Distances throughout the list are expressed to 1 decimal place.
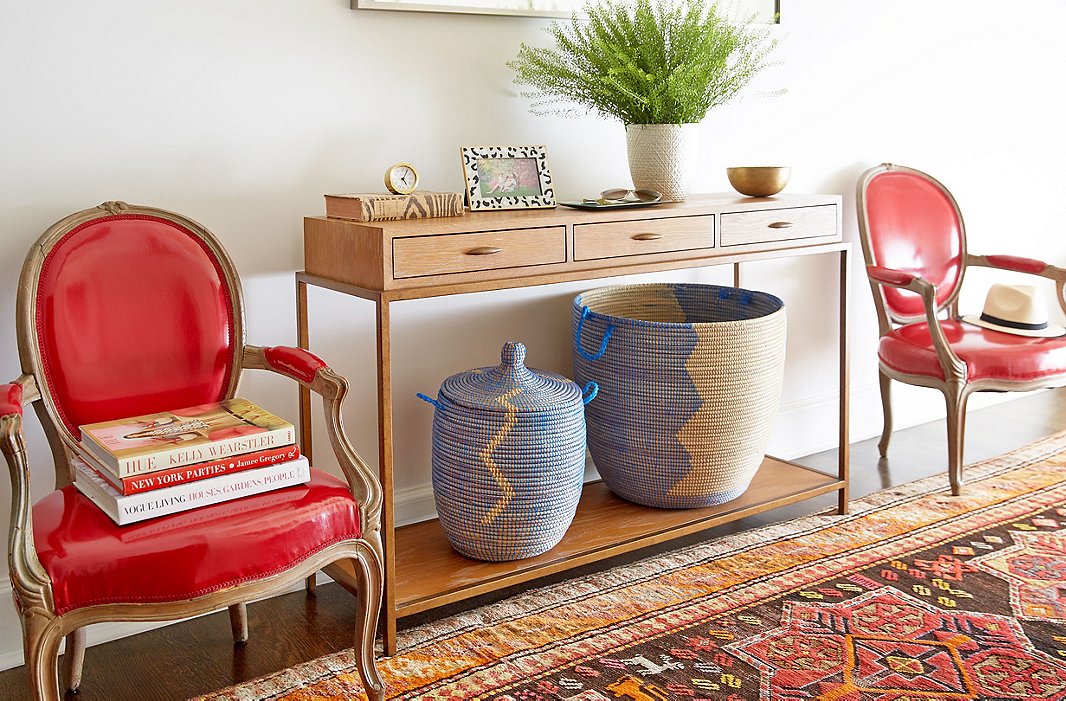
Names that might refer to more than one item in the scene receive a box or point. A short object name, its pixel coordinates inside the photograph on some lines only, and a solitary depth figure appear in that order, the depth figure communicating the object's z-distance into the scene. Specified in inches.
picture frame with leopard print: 95.9
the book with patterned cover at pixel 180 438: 68.1
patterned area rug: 80.7
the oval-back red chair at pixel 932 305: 117.4
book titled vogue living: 66.3
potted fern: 101.3
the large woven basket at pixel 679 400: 100.2
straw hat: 123.8
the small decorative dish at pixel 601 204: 97.0
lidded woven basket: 90.9
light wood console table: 83.4
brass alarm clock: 90.2
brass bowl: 108.3
